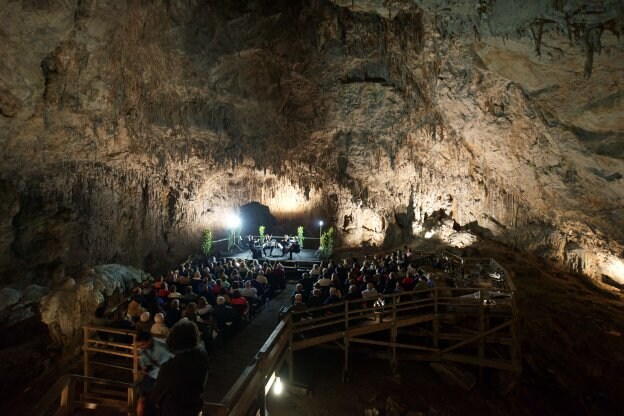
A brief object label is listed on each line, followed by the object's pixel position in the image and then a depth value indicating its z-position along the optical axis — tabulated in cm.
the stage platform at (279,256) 1570
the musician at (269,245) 1718
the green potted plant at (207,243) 1784
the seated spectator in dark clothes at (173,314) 646
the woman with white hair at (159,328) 529
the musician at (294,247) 1544
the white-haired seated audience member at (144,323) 568
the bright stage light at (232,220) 2150
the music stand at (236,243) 1965
